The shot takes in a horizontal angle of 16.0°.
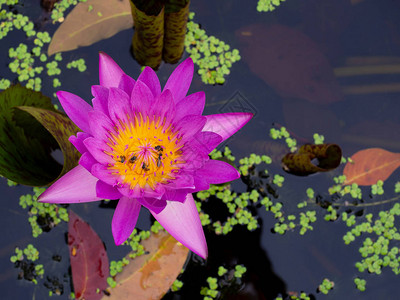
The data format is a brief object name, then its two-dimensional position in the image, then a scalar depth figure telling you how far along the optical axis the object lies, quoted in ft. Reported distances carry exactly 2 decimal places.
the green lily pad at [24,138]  3.14
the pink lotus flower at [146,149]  2.96
